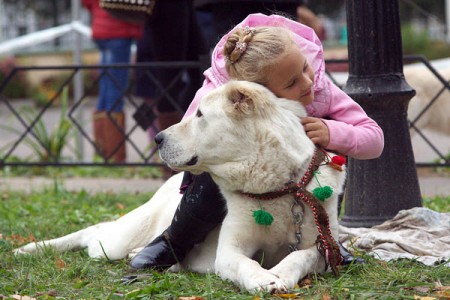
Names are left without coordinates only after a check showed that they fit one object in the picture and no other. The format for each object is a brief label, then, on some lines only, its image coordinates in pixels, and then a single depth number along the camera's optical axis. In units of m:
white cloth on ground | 7.45
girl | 6.41
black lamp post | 8.68
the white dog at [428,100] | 14.56
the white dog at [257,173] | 6.12
